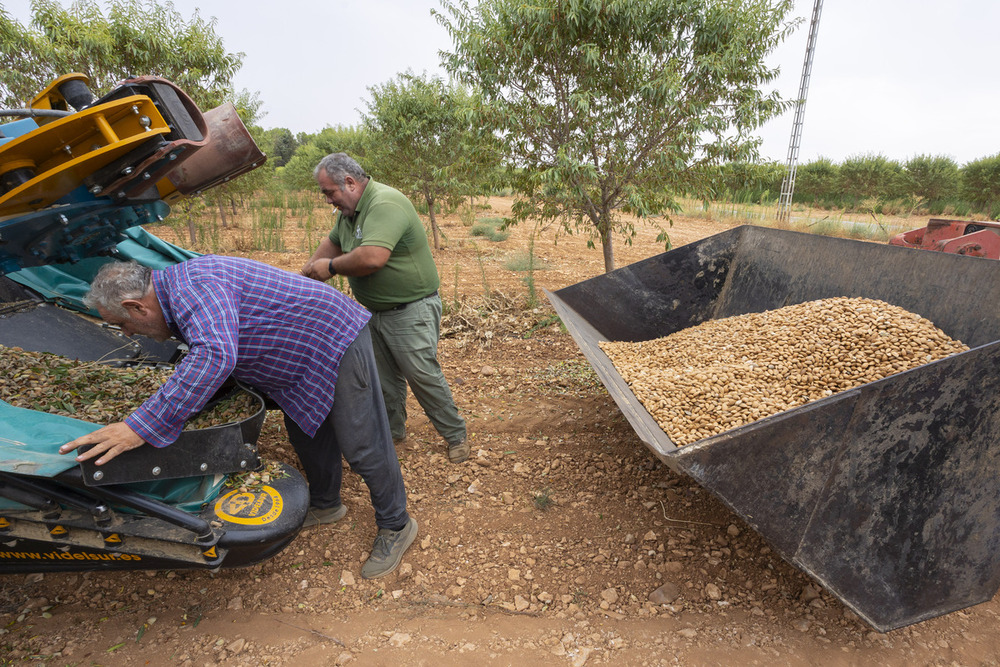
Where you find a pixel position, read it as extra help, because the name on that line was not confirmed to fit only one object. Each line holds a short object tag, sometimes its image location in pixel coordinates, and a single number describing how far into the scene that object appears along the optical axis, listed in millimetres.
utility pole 15533
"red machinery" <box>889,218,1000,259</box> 5086
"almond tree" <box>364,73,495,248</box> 9258
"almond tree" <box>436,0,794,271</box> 4344
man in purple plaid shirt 1602
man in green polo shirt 2604
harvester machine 1632
